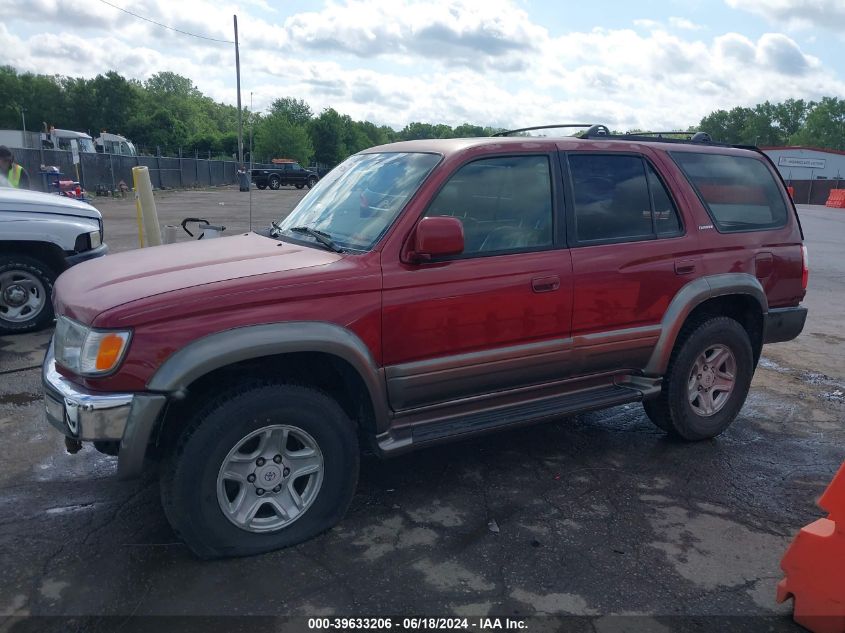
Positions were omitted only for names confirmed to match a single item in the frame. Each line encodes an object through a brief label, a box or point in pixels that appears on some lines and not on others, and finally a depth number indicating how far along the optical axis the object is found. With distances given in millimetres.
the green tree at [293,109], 97500
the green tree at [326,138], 81500
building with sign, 61594
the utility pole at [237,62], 18914
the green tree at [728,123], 125125
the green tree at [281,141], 67312
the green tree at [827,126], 105875
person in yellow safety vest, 8375
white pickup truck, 6637
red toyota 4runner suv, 2973
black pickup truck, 43719
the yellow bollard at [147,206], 8156
